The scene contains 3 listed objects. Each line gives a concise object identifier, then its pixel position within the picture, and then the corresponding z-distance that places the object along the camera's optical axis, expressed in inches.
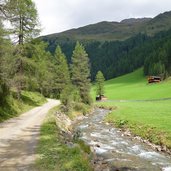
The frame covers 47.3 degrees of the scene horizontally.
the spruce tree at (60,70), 1889.7
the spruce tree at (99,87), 2726.2
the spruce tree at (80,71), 1521.8
